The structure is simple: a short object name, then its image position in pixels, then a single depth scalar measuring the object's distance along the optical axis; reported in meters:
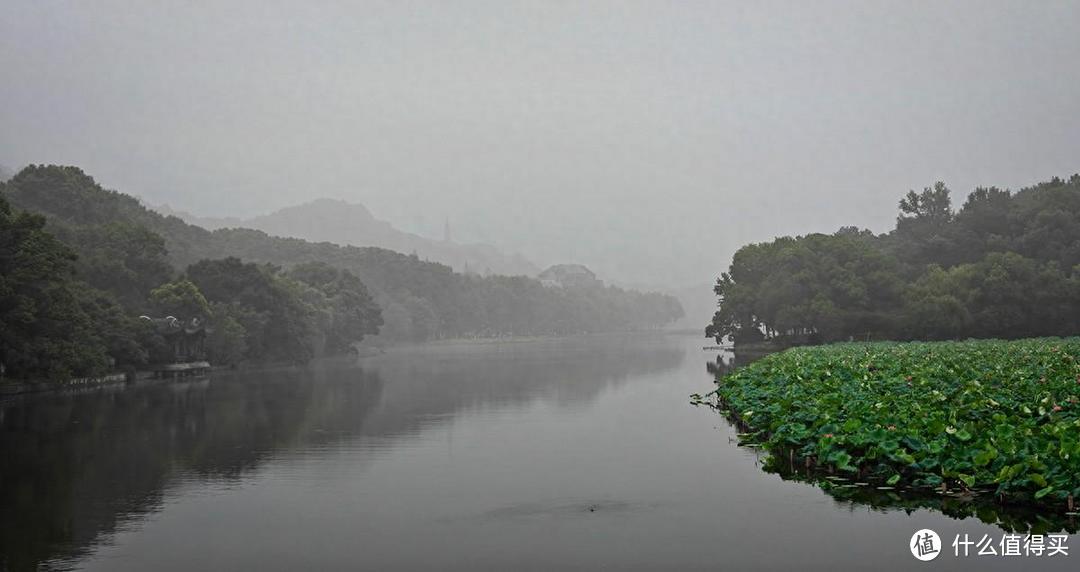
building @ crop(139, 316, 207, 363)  51.44
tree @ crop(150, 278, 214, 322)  54.88
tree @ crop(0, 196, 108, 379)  36.00
